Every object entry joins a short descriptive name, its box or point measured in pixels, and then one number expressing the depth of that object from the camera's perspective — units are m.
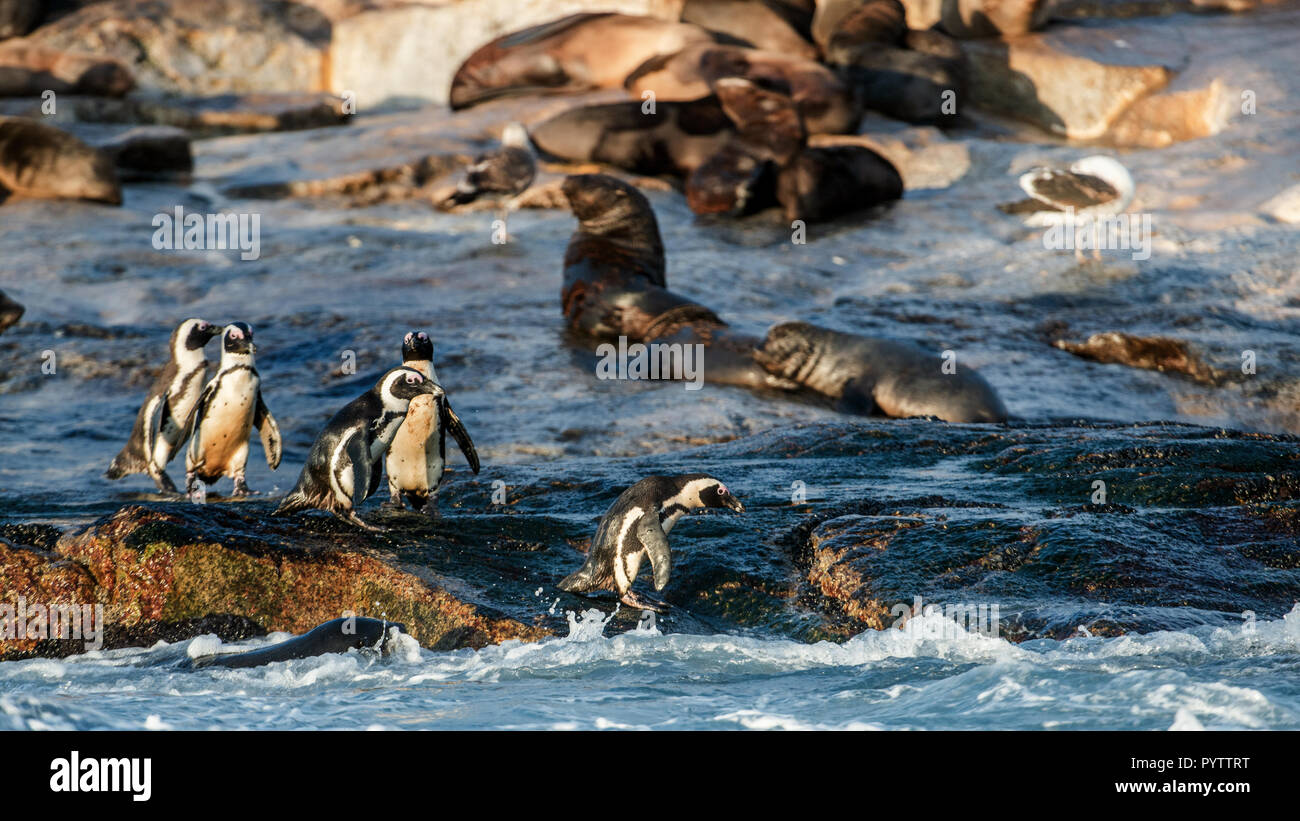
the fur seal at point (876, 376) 18.47
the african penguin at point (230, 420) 14.10
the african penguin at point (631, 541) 10.72
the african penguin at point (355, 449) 11.85
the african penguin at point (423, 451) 12.61
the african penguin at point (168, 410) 14.73
